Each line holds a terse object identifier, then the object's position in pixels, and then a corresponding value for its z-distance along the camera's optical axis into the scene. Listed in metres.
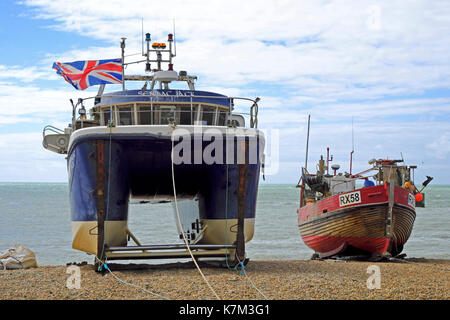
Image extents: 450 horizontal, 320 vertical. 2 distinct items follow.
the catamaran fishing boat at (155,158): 10.21
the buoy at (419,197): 17.22
